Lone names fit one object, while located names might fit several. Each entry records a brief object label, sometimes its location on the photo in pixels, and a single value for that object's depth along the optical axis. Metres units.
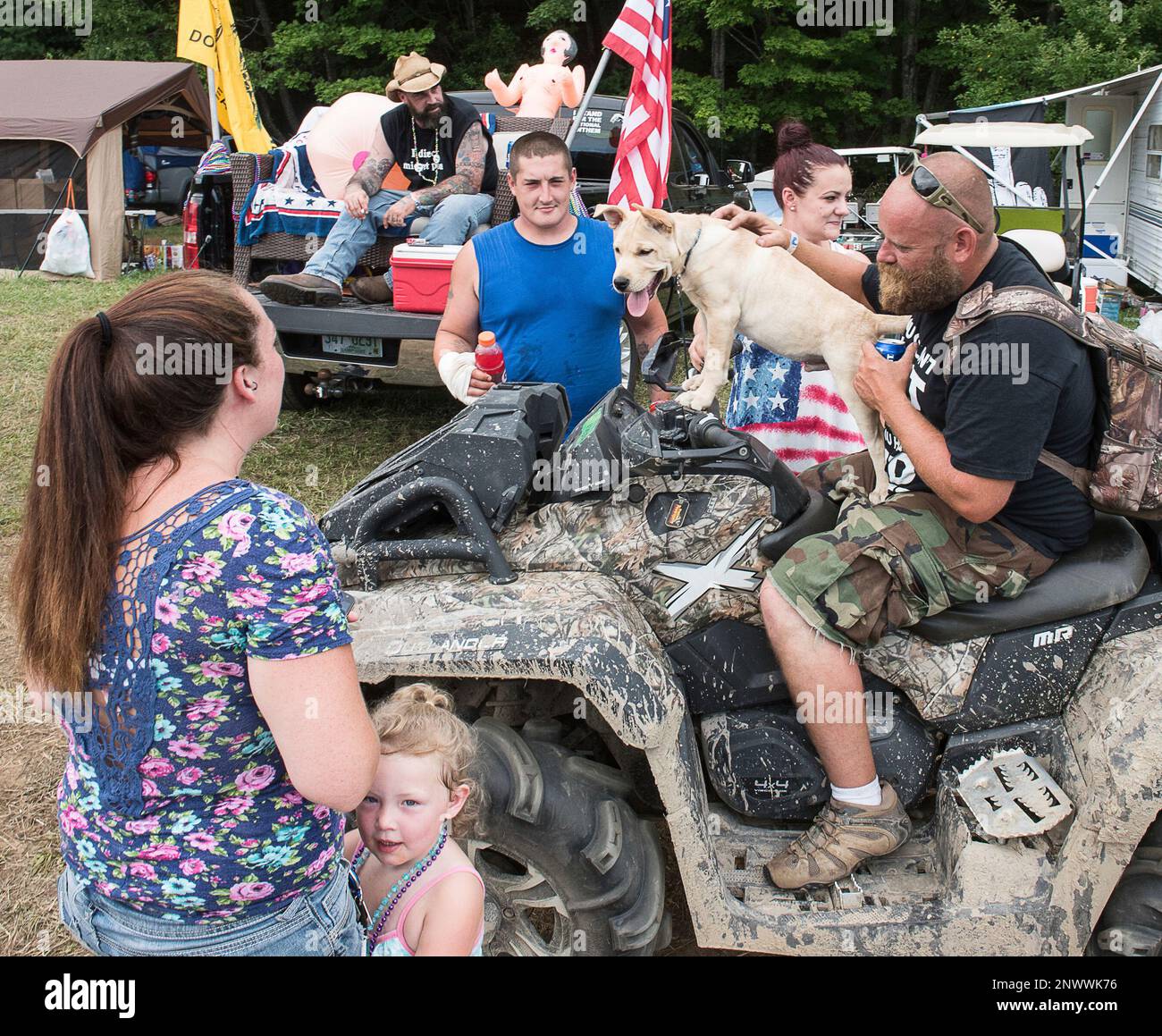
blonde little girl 1.99
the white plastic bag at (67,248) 14.27
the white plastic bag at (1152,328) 7.79
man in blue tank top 3.99
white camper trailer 13.74
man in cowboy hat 6.83
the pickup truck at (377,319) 6.70
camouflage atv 2.40
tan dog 3.26
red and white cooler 6.51
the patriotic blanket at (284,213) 7.36
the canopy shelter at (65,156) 14.64
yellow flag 11.41
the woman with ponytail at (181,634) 1.55
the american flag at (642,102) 6.37
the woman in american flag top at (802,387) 3.96
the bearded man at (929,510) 2.38
